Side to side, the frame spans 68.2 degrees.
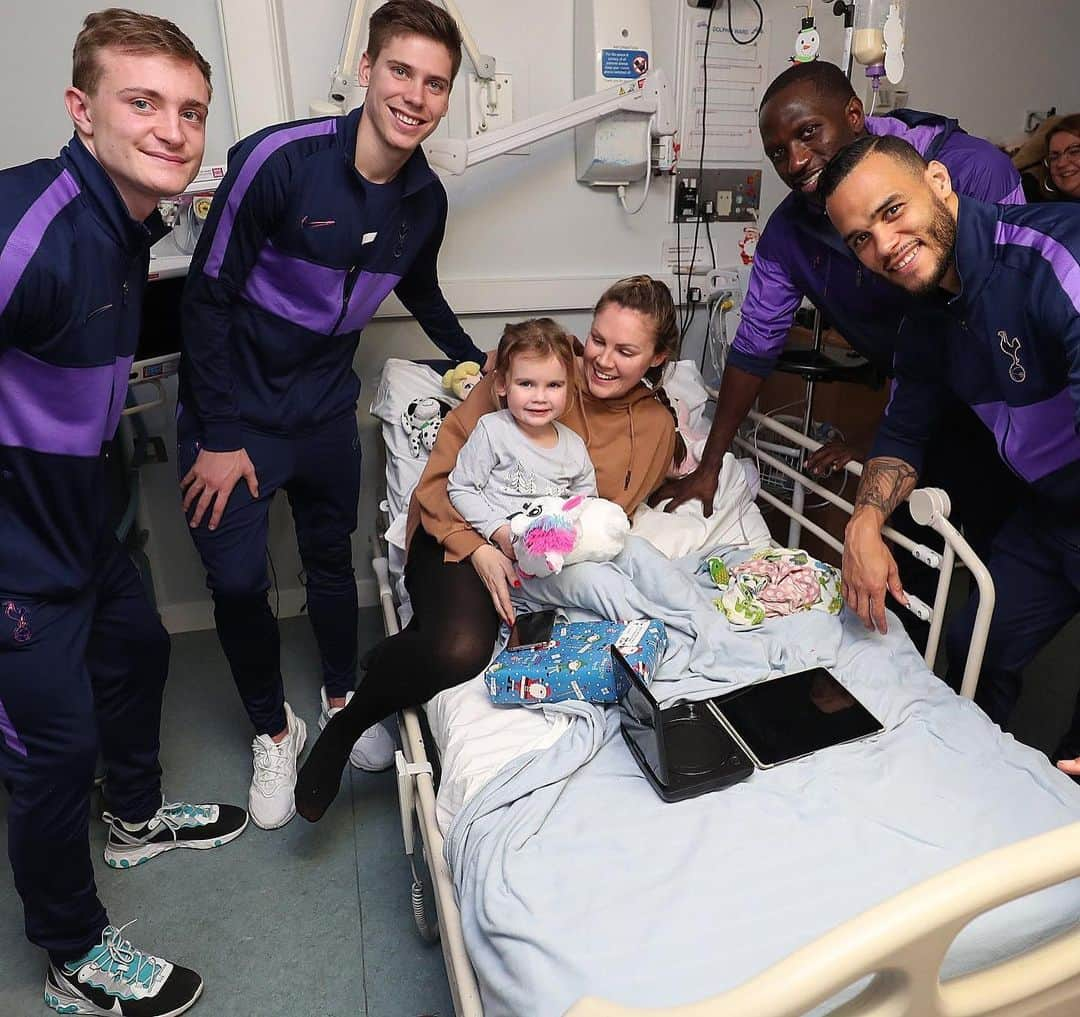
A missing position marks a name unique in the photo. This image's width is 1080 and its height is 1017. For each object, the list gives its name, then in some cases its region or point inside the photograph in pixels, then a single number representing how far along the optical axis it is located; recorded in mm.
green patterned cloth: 1711
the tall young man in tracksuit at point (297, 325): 1742
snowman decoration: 2086
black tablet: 1384
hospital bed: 697
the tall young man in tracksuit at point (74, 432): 1271
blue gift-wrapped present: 1486
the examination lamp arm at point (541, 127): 2178
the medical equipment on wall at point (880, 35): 2055
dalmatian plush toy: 2256
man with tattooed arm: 1393
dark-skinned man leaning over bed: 1846
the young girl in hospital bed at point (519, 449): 1792
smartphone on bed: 1660
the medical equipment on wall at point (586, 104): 2197
